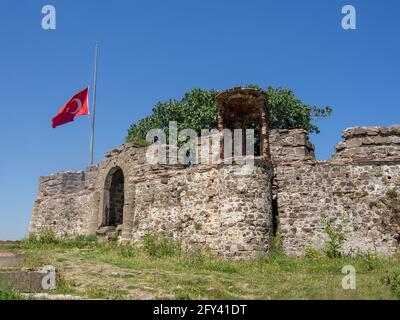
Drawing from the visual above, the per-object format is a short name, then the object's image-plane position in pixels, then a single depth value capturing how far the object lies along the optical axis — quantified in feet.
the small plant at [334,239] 44.01
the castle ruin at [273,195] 44.37
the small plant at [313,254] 44.42
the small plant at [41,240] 56.28
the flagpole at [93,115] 79.61
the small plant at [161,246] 48.16
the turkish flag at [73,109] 75.05
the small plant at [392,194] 45.03
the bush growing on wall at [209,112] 87.25
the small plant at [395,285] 26.88
